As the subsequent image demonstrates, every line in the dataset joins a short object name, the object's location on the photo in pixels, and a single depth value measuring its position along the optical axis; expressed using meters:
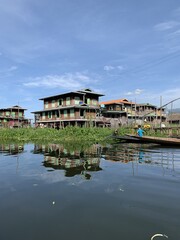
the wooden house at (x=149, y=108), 54.17
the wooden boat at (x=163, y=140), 16.00
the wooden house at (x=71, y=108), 39.78
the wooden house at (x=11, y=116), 58.92
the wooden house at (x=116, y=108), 48.75
